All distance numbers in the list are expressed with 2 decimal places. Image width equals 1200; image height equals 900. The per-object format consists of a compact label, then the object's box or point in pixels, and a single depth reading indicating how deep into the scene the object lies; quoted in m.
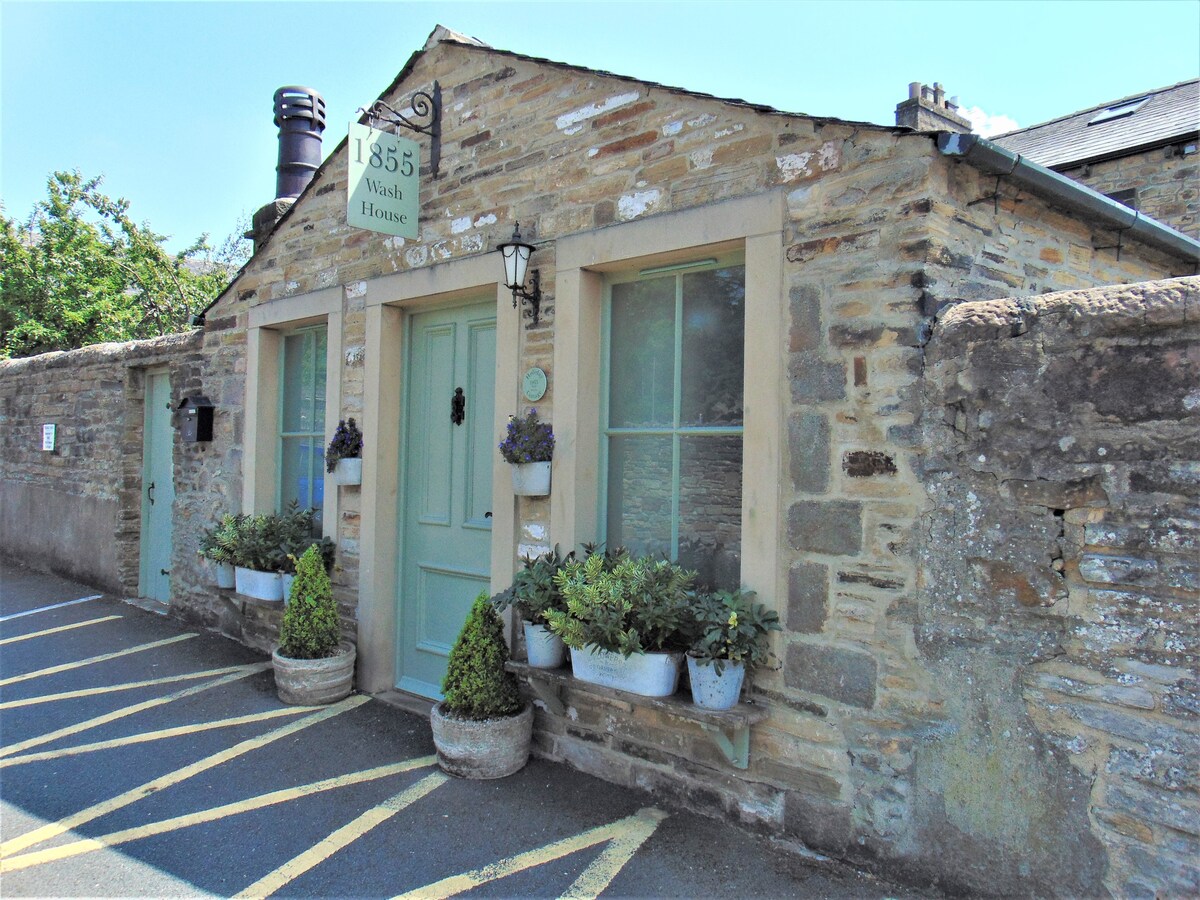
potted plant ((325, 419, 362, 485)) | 4.96
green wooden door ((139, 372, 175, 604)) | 7.24
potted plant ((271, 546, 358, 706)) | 4.75
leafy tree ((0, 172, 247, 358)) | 12.18
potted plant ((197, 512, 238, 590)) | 5.57
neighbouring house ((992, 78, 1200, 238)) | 8.05
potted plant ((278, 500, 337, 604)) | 5.21
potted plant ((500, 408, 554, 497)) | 3.89
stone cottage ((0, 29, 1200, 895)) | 2.43
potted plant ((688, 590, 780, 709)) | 3.07
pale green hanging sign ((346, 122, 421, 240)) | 4.46
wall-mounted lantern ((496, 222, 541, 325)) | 3.96
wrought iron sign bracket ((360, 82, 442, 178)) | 4.76
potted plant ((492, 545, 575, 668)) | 3.62
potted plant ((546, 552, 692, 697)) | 3.20
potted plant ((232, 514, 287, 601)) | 5.37
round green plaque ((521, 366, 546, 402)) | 4.04
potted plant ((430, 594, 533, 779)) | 3.77
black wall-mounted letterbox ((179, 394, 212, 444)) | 6.34
